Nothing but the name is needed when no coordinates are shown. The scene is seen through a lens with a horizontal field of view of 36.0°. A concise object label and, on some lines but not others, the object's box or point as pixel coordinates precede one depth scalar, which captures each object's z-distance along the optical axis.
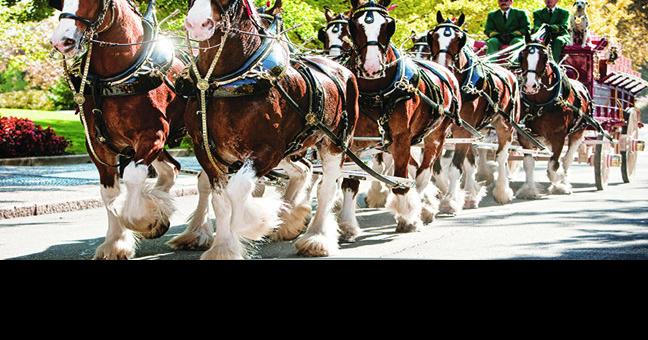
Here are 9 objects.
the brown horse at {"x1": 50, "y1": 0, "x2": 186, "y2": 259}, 7.62
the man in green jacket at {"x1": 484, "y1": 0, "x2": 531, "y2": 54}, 13.26
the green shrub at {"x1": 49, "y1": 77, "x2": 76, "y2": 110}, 11.57
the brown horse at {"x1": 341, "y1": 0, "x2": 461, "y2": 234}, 9.00
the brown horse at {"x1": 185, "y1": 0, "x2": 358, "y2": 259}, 7.21
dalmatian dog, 12.55
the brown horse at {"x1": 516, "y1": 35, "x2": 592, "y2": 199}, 13.18
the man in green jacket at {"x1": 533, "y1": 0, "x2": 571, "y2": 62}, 13.12
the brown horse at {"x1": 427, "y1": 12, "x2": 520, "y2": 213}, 11.27
